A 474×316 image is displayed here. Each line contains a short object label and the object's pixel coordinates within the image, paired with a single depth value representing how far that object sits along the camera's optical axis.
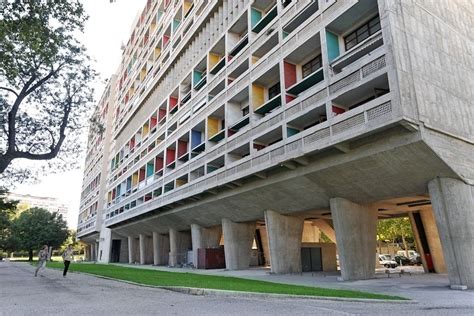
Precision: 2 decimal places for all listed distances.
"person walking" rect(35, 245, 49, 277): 20.73
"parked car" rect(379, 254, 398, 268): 33.28
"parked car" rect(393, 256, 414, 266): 39.03
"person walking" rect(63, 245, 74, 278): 19.41
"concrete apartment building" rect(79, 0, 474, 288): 14.11
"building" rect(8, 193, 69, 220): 192.38
